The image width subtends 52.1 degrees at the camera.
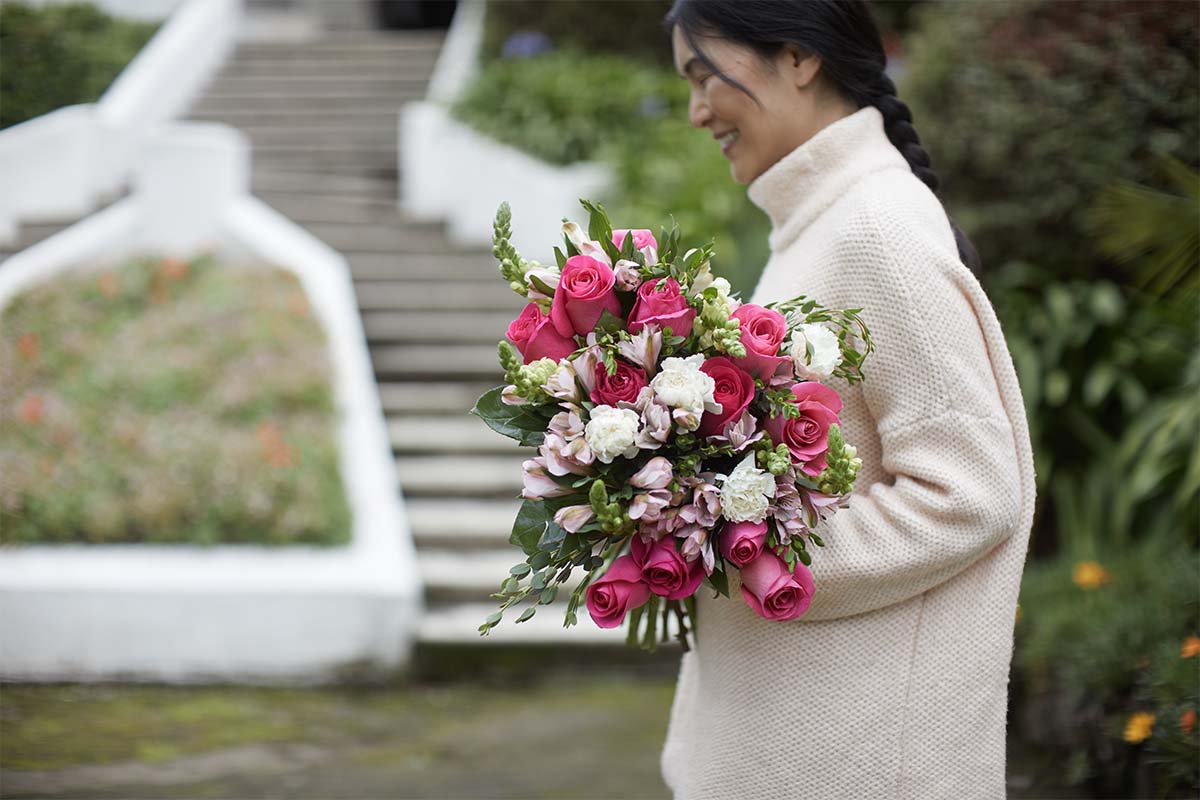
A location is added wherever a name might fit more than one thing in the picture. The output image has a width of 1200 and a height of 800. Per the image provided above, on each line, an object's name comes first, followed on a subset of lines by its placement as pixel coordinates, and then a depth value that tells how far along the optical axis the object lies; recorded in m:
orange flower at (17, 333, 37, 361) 6.00
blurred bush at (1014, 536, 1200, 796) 3.42
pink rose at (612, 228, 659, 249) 1.73
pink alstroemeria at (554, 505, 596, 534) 1.60
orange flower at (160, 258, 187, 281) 7.20
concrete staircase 5.96
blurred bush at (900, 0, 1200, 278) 4.82
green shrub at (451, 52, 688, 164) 9.20
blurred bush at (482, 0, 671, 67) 11.46
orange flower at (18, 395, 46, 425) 5.68
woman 1.75
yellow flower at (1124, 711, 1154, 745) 3.45
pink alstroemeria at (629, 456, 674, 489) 1.60
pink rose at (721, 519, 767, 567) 1.61
